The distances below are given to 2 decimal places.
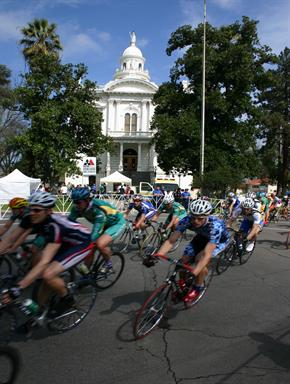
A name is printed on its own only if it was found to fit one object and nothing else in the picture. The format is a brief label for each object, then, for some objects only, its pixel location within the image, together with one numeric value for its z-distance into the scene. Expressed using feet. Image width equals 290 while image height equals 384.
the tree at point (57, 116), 98.68
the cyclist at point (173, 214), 33.91
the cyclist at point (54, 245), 14.39
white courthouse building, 213.05
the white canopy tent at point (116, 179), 138.00
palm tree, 108.99
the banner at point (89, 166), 70.74
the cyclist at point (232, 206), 37.40
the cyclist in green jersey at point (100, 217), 20.54
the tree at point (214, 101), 107.96
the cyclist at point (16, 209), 22.72
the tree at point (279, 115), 140.77
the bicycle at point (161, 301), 15.75
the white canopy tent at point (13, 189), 65.98
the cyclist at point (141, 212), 34.12
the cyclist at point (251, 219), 30.59
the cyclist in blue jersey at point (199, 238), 17.81
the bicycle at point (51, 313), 13.53
